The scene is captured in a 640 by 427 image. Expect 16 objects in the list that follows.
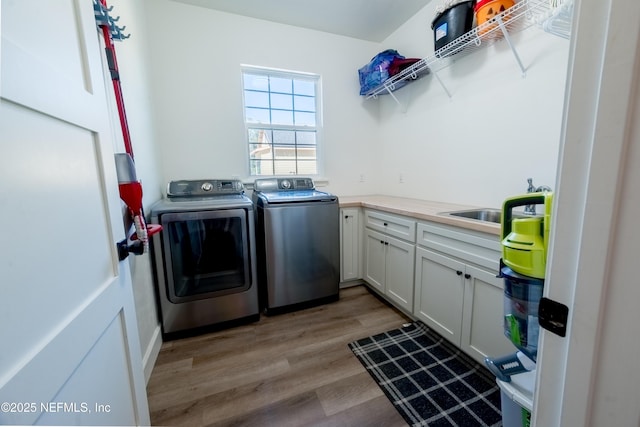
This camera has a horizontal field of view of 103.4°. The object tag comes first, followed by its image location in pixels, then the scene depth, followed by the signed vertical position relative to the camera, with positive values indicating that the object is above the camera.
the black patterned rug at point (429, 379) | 1.22 -1.13
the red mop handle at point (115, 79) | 1.17 +0.50
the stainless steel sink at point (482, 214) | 1.79 -0.27
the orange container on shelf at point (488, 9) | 1.48 +1.00
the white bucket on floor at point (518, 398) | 0.70 -0.62
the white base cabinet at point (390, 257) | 1.92 -0.66
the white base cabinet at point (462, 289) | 1.32 -0.66
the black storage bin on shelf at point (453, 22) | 1.67 +1.06
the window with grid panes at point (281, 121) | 2.59 +0.64
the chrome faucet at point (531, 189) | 1.48 -0.08
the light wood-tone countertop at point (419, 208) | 1.36 -0.23
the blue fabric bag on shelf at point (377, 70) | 2.37 +1.06
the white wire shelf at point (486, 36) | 1.38 +0.92
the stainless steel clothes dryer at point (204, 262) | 1.75 -0.59
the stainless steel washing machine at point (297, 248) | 2.02 -0.56
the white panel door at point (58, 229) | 0.42 -0.10
